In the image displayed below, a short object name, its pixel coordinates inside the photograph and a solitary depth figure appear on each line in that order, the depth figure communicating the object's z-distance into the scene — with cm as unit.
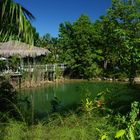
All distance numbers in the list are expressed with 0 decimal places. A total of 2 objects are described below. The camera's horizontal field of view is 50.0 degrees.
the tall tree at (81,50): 1221
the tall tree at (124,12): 1070
